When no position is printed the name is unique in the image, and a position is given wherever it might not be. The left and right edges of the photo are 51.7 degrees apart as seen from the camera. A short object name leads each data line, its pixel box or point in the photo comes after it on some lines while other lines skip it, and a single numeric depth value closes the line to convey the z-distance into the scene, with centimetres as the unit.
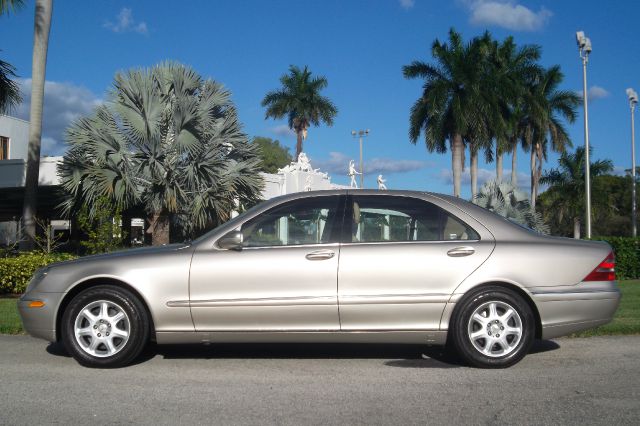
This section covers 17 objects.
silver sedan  573
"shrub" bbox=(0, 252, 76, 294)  1407
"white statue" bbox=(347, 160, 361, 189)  3818
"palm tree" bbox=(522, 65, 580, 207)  4441
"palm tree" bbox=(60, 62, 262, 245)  1725
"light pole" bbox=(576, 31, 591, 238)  2672
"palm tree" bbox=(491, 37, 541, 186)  3778
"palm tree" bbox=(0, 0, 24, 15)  1534
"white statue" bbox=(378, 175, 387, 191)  3334
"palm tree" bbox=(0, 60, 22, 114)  1641
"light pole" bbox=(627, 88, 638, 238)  3703
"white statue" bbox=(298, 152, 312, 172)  3328
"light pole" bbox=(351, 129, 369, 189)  6888
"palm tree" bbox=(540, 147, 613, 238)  5166
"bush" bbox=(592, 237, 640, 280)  2359
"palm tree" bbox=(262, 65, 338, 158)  5528
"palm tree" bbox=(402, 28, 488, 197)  3634
